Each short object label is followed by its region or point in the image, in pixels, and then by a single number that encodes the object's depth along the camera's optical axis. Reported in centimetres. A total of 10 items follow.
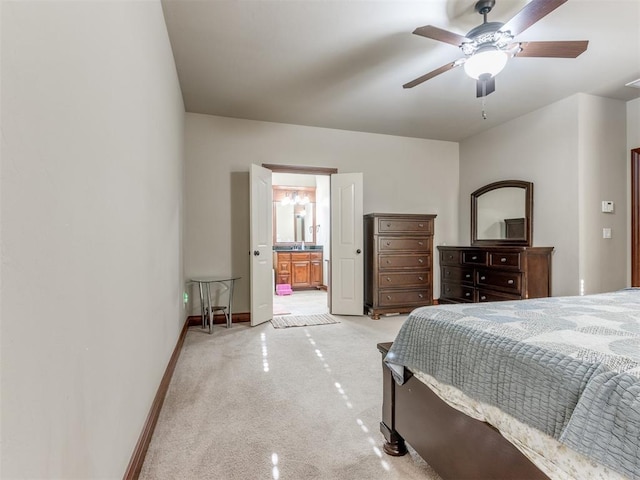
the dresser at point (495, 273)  360
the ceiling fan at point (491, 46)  201
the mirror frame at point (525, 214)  402
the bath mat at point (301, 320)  404
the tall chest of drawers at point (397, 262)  438
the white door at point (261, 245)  394
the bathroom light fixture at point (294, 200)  755
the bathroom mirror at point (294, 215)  756
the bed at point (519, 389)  75
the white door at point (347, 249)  455
